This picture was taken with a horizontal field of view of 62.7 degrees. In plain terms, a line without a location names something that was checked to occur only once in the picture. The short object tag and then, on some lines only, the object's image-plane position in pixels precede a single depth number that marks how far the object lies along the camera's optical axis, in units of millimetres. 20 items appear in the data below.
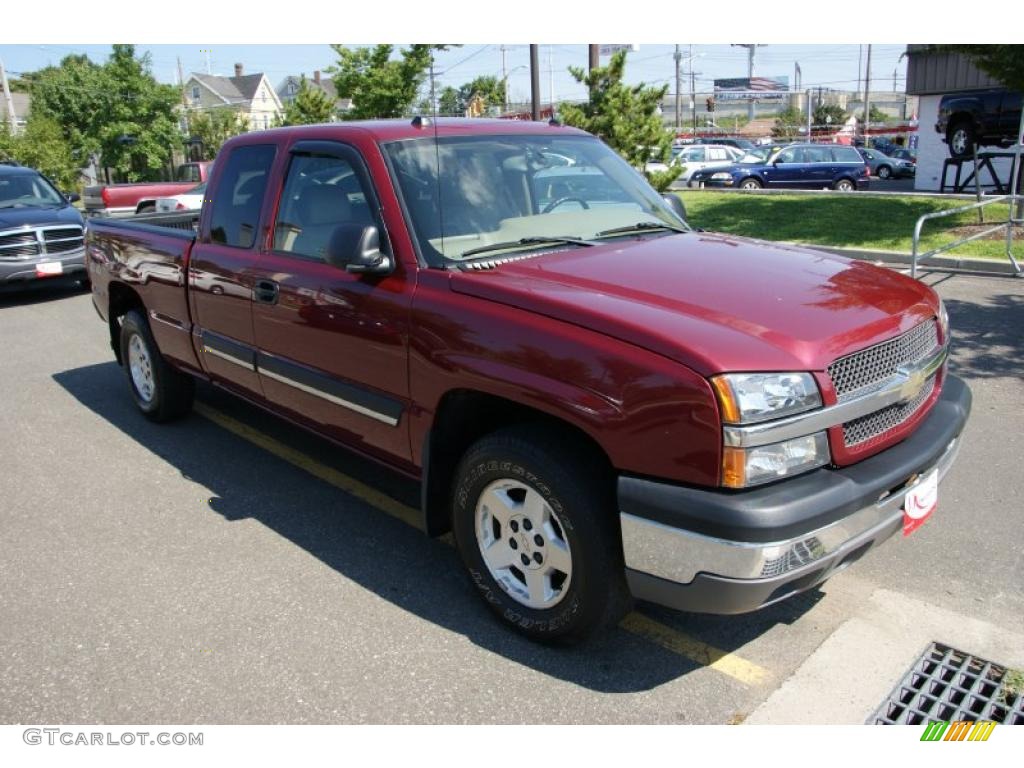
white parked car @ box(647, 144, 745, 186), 25812
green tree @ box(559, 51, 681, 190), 14766
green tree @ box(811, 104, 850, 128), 69125
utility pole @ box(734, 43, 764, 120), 93650
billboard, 89562
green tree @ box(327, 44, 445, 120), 20953
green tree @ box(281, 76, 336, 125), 23172
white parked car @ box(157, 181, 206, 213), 16469
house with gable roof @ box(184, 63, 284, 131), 71062
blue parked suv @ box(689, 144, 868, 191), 21953
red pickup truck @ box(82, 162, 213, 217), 19906
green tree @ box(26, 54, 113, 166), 30391
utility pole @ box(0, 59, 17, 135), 35122
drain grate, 2803
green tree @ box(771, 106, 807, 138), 62862
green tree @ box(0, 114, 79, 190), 28078
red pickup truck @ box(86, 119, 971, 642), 2639
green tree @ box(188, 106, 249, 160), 35688
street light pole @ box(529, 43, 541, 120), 17000
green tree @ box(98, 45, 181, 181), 30109
